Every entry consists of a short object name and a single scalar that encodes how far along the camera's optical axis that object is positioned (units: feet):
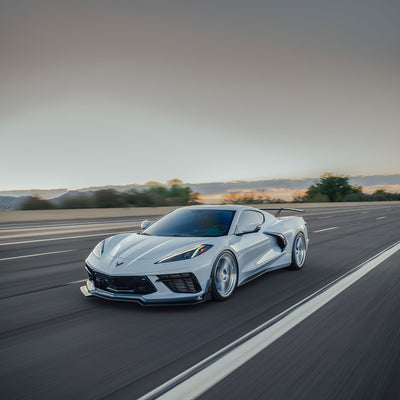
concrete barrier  76.13
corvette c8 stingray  16.21
